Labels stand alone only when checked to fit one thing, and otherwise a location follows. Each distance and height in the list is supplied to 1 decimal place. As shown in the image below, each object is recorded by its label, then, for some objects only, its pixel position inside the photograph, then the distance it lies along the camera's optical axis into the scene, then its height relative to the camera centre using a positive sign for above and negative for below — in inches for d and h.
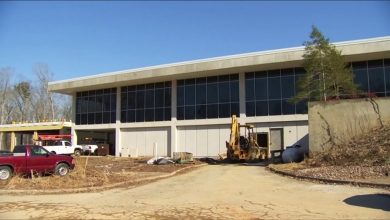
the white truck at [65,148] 1940.2 +2.4
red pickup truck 829.8 -24.2
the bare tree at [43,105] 3534.7 +340.4
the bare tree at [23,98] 3641.7 +398.0
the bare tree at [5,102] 3447.3 +354.4
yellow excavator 1296.8 +1.1
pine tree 1213.7 +196.4
